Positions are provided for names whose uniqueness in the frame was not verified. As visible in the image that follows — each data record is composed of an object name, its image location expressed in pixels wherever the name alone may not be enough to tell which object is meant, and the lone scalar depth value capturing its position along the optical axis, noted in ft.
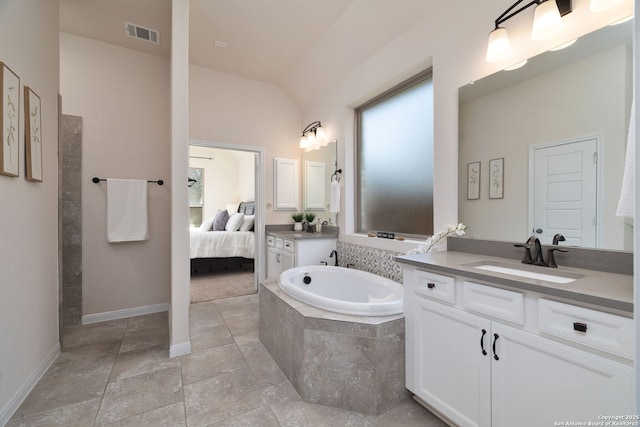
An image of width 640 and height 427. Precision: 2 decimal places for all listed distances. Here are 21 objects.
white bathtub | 5.58
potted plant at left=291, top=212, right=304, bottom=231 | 13.09
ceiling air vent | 8.95
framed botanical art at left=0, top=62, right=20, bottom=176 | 4.82
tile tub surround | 5.14
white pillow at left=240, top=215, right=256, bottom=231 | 16.56
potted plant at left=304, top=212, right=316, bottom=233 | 12.41
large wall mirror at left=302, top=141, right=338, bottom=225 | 11.71
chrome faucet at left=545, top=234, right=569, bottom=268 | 4.65
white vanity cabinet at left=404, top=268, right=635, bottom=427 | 3.04
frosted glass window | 8.13
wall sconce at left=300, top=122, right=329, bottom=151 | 12.06
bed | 15.09
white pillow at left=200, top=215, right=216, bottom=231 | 17.69
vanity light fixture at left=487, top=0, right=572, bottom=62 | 4.65
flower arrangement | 6.06
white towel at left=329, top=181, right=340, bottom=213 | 10.93
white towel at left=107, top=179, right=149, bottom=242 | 9.68
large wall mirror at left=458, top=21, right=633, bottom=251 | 4.25
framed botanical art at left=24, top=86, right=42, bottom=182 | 5.68
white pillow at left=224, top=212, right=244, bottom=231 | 16.79
